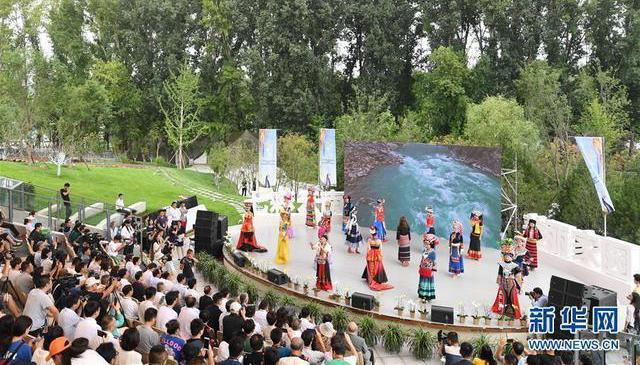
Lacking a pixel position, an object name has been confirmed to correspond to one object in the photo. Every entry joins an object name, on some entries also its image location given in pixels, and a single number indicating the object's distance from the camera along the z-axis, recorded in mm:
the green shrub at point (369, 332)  11219
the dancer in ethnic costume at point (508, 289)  12109
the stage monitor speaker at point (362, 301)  12414
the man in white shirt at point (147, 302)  7953
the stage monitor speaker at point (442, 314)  11680
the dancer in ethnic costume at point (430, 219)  18359
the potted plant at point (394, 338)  11016
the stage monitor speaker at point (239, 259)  16653
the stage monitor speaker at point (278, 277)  14625
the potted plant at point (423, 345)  10766
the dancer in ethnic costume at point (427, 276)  13086
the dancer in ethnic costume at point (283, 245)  16766
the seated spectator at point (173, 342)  6684
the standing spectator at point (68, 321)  6879
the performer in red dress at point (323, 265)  13922
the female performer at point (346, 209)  21380
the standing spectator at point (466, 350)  6531
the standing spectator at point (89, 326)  6457
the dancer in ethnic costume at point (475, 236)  17516
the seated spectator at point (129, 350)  5844
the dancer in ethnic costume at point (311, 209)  21644
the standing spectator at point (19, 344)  5582
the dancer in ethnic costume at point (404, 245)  16808
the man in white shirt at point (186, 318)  7719
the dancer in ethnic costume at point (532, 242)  15764
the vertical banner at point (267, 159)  22578
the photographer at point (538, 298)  10548
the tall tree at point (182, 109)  44250
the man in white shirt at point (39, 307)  7371
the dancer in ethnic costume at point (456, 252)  15406
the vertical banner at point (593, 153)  15484
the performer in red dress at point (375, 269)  14094
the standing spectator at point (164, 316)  7578
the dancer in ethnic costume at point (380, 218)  18352
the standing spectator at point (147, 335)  6773
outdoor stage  13438
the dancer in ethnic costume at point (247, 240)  18438
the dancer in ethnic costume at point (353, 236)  18594
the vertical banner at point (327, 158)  23531
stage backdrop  18500
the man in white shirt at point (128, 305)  8070
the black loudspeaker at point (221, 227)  18297
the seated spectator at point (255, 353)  6320
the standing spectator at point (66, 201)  16734
